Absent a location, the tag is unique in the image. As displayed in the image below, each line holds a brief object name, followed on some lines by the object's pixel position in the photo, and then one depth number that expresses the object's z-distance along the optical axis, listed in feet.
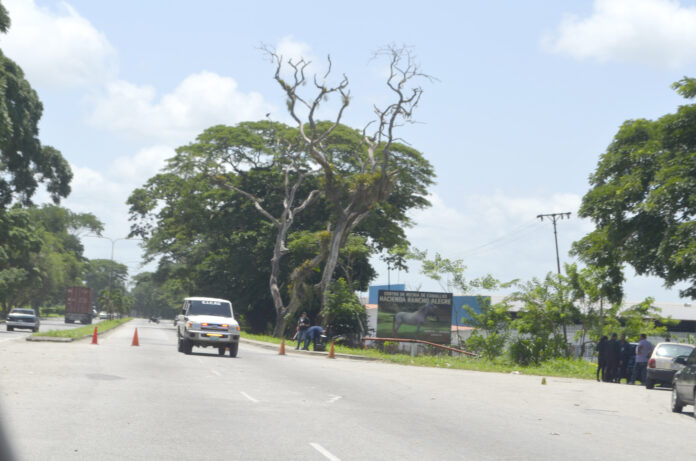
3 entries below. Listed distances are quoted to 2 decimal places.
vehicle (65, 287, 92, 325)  286.46
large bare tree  151.84
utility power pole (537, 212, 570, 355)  223.10
